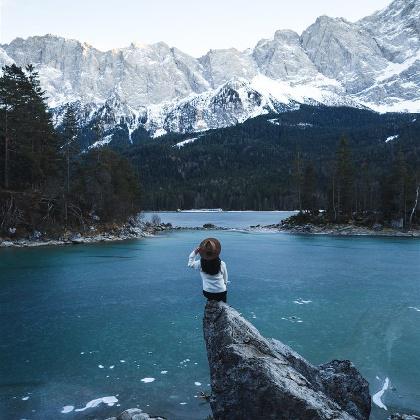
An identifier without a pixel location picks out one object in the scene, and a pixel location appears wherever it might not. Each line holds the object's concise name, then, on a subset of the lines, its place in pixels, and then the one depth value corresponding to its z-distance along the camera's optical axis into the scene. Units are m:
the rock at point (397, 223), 85.12
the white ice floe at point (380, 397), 13.62
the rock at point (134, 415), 11.59
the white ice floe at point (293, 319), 23.61
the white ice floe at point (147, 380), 15.22
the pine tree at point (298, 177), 104.90
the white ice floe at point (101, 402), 13.26
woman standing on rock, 10.52
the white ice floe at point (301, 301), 27.98
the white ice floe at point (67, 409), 12.98
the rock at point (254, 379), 8.28
